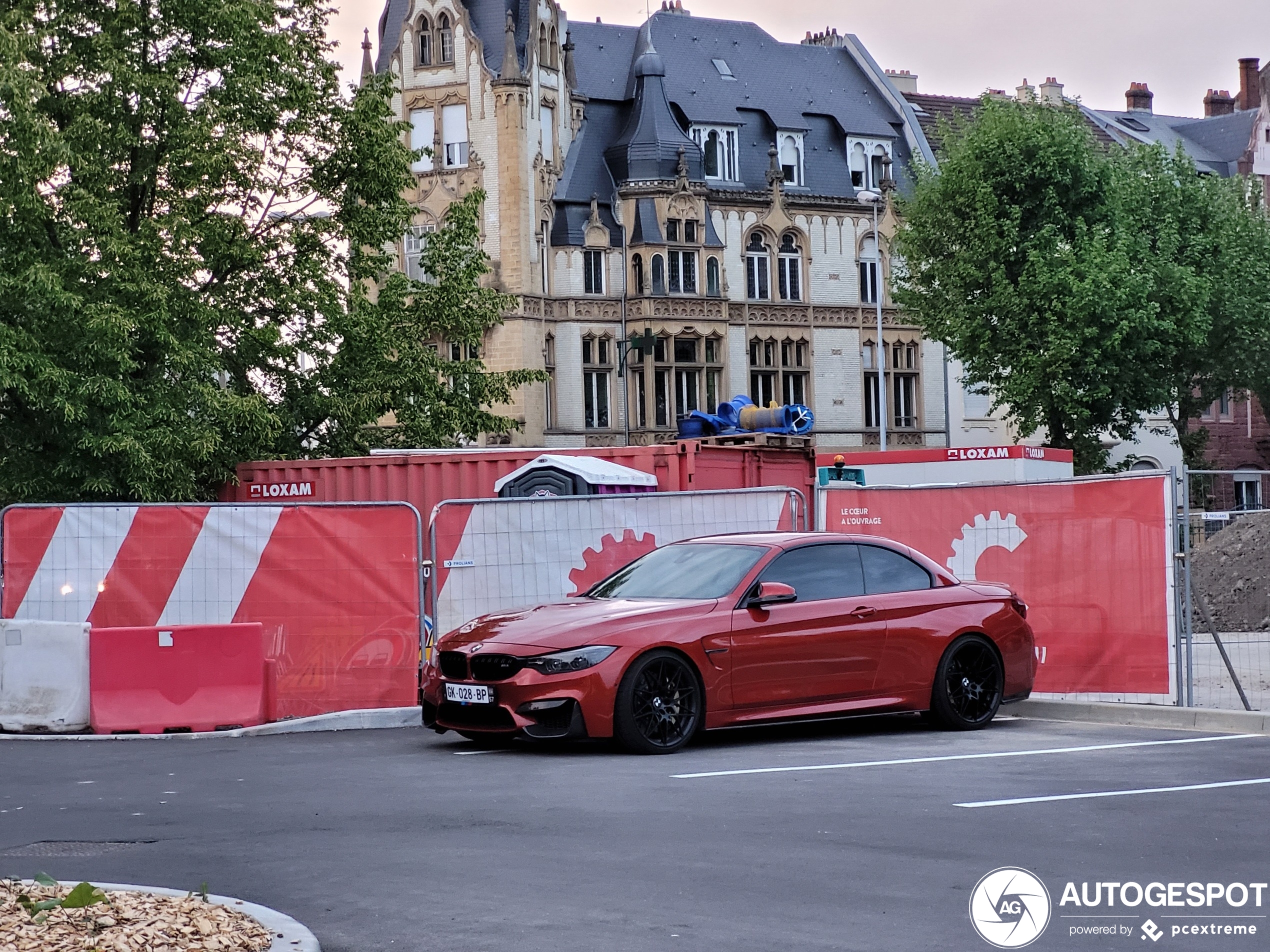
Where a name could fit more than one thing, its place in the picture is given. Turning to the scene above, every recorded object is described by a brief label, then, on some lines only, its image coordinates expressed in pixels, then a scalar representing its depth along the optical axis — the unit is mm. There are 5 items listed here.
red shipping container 25531
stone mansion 56531
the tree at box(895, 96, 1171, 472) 44281
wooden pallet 26984
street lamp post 58312
